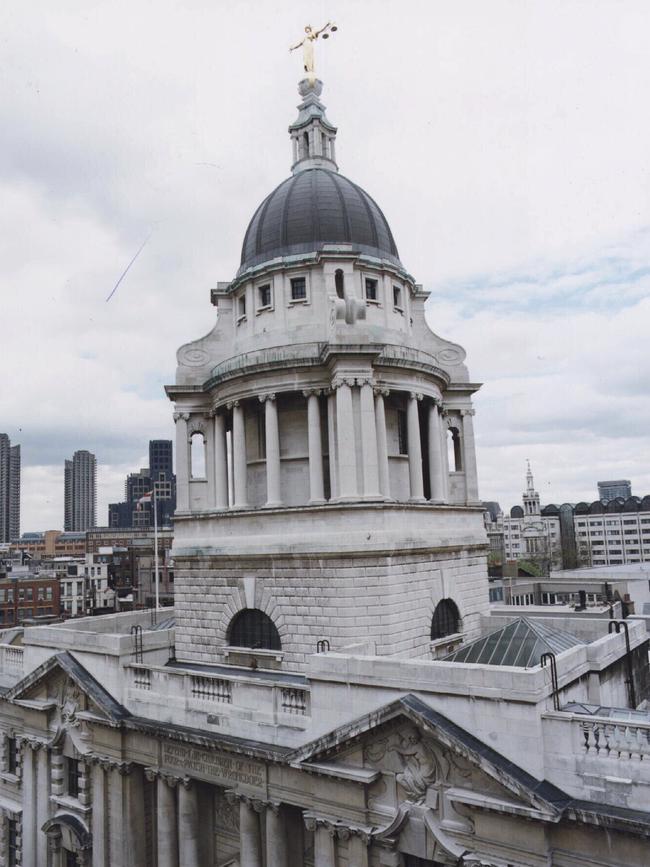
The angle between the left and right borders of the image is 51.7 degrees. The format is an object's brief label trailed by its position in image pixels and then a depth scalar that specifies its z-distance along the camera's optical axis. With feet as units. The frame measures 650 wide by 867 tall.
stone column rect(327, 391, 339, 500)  86.86
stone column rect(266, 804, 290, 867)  64.64
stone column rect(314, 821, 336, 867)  59.88
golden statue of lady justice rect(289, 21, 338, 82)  110.42
